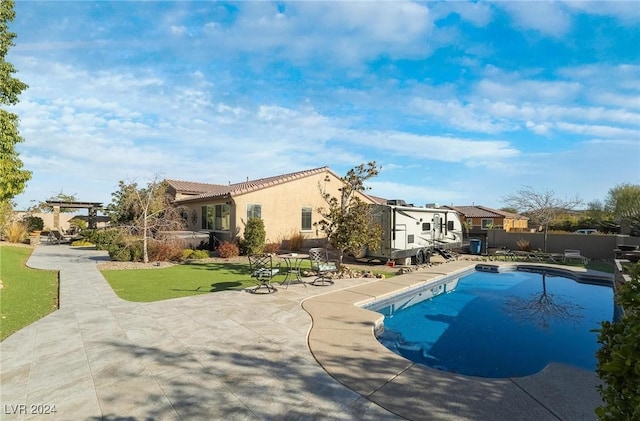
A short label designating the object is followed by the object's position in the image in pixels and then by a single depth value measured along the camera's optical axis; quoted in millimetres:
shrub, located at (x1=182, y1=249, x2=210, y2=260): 16234
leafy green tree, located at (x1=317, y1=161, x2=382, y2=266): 12109
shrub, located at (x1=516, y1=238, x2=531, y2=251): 22266
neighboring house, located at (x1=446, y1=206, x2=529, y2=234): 37469
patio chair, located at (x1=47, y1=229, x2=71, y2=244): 24550
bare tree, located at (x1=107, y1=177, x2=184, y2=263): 15602
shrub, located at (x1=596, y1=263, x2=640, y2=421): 1754
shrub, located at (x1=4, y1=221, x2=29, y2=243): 22844
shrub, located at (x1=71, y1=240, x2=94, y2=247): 23627
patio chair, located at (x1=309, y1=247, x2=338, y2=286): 11016
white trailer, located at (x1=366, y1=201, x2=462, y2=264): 15797
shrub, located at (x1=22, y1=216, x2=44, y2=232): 28381
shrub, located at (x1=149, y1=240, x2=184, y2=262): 15930
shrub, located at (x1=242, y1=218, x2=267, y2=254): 16984
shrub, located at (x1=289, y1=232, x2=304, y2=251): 20797
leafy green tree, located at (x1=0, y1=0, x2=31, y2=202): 9062
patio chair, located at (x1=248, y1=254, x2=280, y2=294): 9648
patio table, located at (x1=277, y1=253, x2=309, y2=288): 10797
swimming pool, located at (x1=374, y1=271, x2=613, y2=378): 6363
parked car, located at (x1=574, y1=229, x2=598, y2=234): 27900
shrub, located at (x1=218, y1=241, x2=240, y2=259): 16859
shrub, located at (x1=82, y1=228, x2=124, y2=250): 15477
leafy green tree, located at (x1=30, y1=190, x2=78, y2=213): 32156
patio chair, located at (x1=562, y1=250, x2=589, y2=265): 18062
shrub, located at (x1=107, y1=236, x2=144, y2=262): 15273
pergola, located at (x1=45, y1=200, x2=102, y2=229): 27781
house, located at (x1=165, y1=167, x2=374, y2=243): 18781
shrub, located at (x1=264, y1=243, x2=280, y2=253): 18819
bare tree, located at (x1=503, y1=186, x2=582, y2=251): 26556
